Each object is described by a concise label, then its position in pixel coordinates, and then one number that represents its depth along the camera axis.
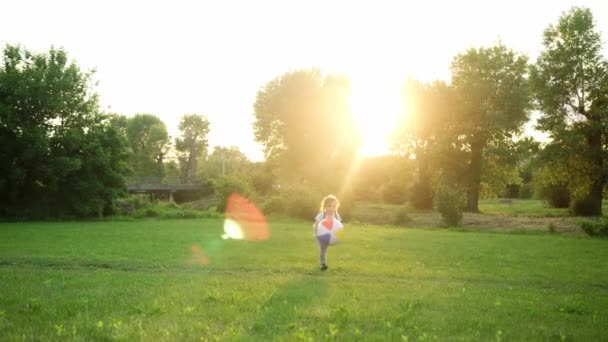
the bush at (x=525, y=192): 76.75
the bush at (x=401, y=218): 36.77
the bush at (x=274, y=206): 41.91
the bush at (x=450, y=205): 32.75
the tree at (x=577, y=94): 37.03
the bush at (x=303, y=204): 39.84
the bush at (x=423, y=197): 50.47
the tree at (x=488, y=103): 43.31
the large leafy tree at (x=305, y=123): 61.81
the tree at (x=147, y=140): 112.94
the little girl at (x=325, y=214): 13.91
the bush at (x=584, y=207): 38.91
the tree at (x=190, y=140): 120.88
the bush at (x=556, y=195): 48.59
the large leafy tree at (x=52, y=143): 35.78
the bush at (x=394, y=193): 60.81
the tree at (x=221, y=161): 117.30
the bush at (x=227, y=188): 44.81
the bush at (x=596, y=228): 25.91
